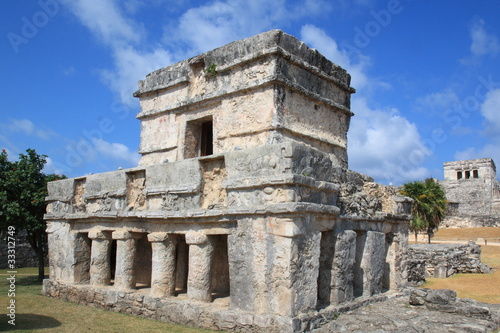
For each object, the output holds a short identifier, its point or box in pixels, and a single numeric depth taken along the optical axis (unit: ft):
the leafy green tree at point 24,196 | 38.93
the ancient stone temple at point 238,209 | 20.34
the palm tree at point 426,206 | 75.20
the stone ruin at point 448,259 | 49.98
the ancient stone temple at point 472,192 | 136.23
